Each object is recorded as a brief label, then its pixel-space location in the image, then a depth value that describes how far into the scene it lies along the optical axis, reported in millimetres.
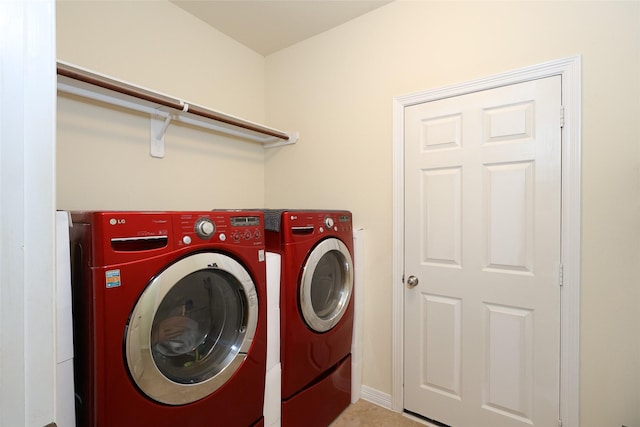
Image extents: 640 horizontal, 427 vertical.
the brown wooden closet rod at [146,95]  1322
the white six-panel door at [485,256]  1545
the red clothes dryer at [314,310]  1563
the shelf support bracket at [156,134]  1887
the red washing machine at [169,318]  944
